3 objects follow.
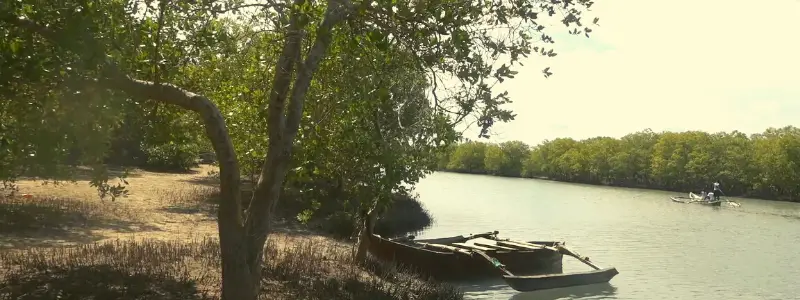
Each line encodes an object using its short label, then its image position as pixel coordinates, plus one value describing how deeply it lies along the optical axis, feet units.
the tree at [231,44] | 27.30
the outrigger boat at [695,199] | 215.72
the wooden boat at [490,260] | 66.03
